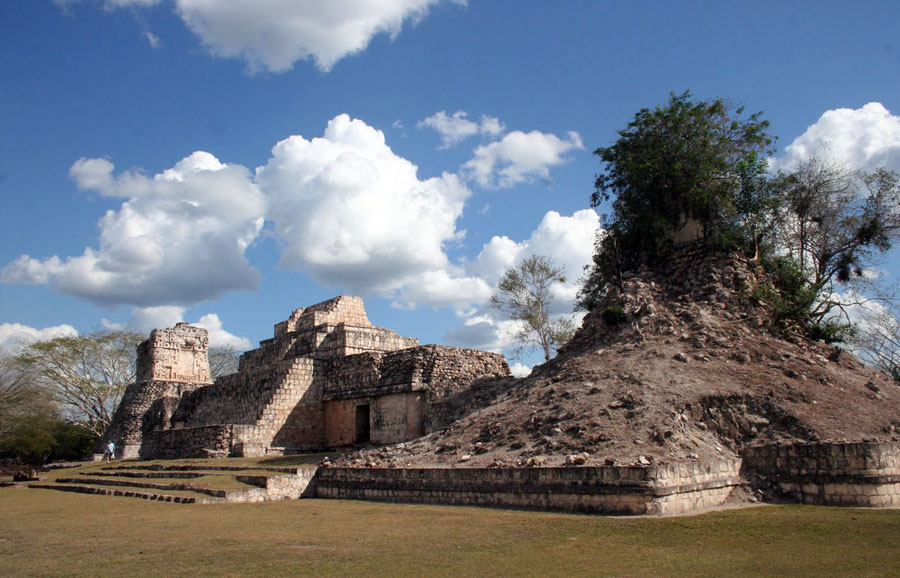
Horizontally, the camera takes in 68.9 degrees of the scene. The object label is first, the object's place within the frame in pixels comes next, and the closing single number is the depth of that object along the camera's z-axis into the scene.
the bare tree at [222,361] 46.09
